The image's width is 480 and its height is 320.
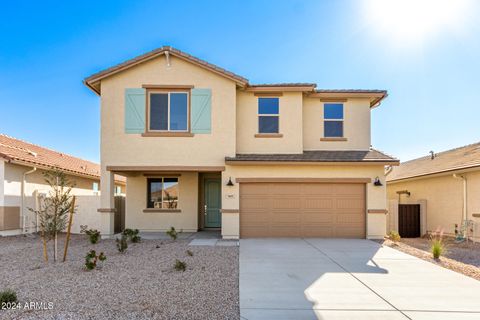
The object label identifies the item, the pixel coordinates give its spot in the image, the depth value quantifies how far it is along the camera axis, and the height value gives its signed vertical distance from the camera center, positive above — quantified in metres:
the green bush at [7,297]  5.08 -1.98
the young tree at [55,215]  8.12 -1.01
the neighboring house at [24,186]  13.38 -0.47
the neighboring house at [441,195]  12.85 -0.82
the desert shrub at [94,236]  11.03 -2.11
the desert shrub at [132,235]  11.35 -2.17
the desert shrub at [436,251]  8.82 -2.06
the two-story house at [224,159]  12.18 +0.72
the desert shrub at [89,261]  7.21 -1.99
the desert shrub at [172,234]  11.84 -2.17
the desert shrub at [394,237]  12.14 -2.30
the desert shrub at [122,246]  9.40 -2.11
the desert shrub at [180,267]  7.31 -2.10
